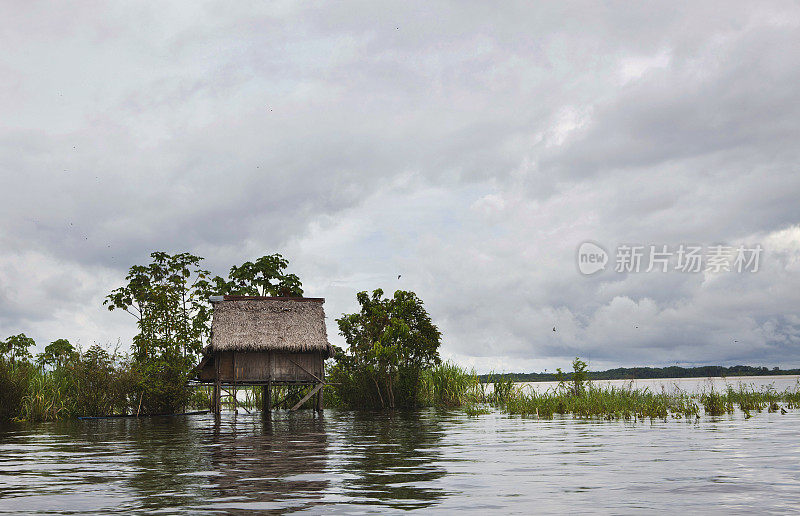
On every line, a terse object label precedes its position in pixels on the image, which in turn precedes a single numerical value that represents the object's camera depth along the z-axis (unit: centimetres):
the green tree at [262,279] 3884
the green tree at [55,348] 4778
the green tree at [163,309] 3225
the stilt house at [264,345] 3069
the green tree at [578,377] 2348
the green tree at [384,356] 3378
